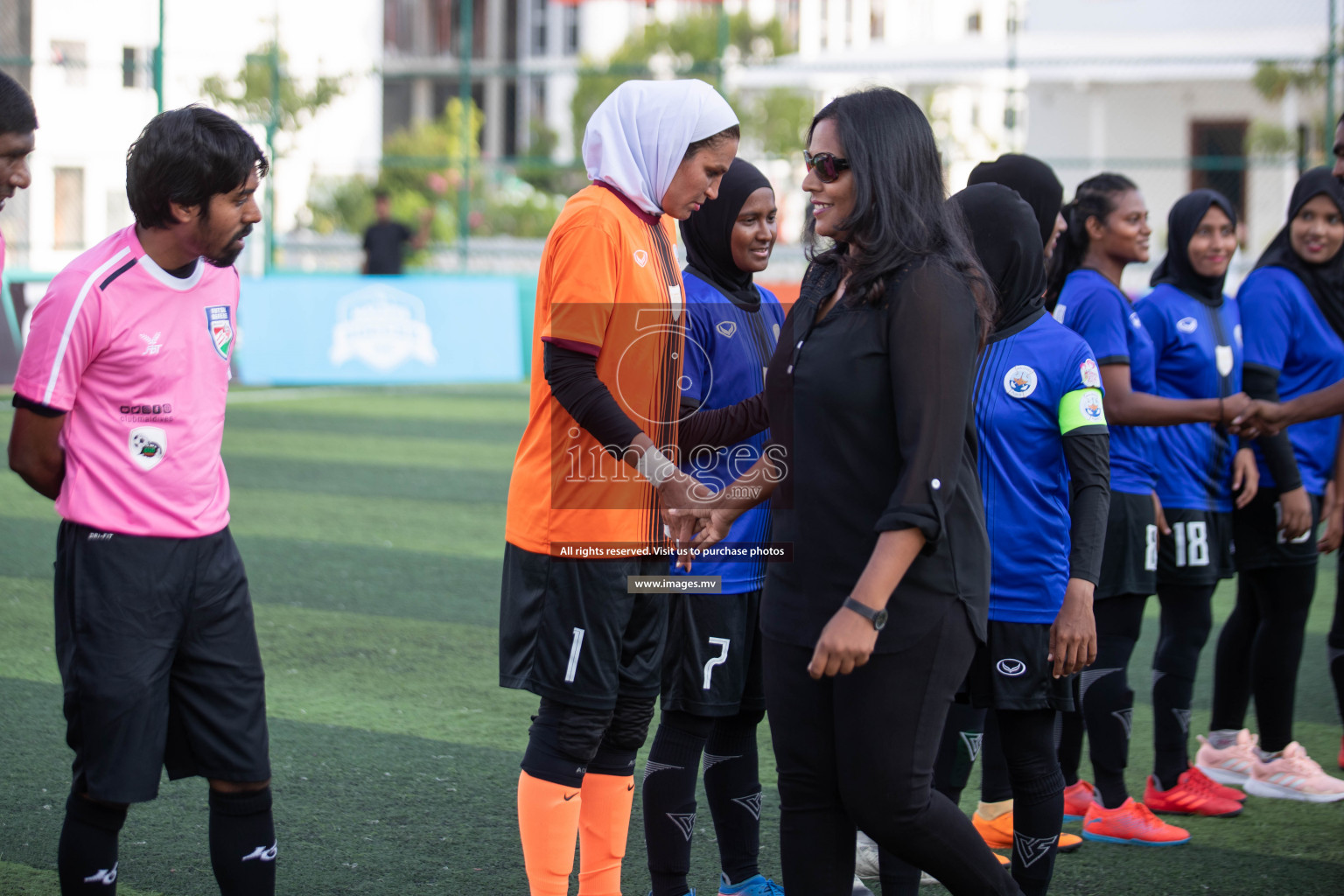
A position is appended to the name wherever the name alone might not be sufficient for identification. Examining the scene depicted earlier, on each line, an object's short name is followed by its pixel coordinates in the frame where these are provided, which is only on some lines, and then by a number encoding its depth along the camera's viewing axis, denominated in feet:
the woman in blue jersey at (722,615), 22.09
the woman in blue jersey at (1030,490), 21.24
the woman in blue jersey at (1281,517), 29.43
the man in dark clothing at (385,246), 107.04
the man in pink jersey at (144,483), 17.81
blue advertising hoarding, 95.66
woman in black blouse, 16.35
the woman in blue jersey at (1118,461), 26.12
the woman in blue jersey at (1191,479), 28.43
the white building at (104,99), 115.65
